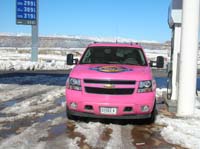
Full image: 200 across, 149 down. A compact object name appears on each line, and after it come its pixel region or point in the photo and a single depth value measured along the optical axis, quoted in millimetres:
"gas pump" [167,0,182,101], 8317
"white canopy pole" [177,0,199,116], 7363
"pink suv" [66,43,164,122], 6326
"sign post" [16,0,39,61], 24307
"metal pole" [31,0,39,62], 24922
